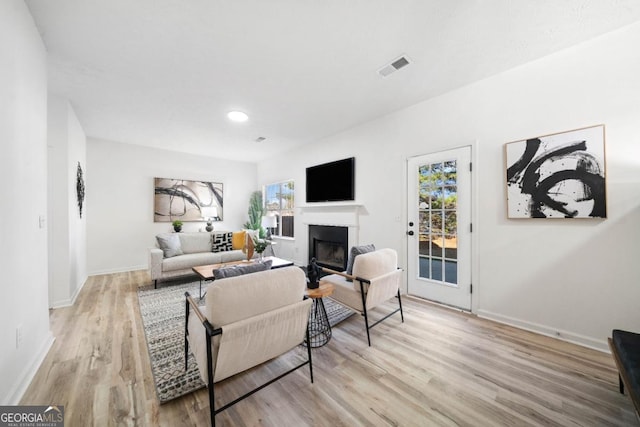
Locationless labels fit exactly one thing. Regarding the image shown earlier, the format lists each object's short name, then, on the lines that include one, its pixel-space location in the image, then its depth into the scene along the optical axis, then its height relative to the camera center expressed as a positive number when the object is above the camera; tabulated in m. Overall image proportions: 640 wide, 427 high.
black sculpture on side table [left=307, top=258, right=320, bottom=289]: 2.27 -0.60
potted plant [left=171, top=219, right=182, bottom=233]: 5.23 -0.25
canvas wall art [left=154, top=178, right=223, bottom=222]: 5.39 +0.38
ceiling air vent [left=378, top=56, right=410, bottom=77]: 2.38 +1.53
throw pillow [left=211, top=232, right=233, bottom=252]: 4.79 -0.56
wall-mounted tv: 4.24 +0.62
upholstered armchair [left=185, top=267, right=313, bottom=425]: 1.31 -0.65
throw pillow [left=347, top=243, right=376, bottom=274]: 2.53 -0.43
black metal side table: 2.17 -1.17
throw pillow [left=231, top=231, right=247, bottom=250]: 5.00 -0.56
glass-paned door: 2.90 -0.19
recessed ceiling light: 3.58 +1.52
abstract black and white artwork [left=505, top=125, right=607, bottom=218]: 2.11 +0.34
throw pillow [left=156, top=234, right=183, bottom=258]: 4.21 -0.54
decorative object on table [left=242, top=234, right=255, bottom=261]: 3.67 -0.52
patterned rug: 1.68 -1.19
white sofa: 3.89 -0.74
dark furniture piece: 1.16 -0.84
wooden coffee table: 3.17 -0.79
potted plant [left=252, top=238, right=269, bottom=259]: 3.79 -0.53
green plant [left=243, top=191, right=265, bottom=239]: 6.48 +0.06
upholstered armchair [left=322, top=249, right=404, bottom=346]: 2.23 -0.70
